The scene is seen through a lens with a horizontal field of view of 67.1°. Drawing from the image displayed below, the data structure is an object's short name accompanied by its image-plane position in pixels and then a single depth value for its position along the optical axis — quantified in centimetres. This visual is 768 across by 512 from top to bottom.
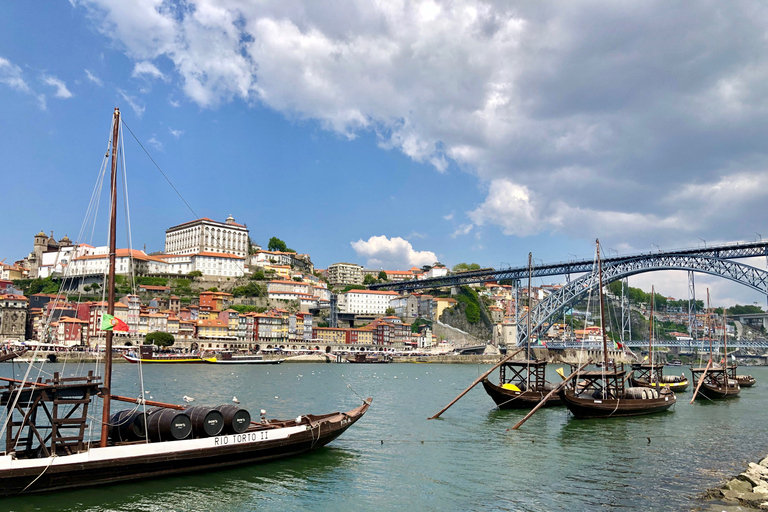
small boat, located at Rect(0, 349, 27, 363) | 6072
